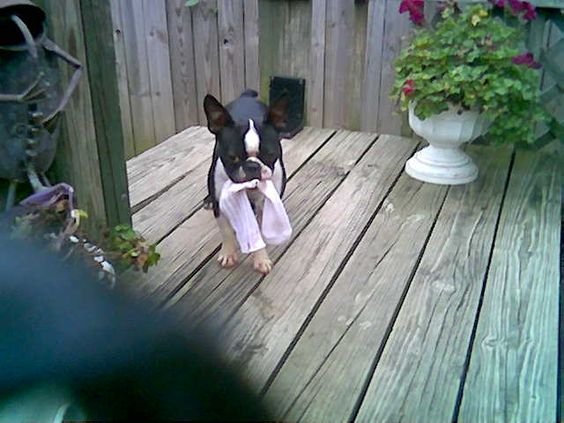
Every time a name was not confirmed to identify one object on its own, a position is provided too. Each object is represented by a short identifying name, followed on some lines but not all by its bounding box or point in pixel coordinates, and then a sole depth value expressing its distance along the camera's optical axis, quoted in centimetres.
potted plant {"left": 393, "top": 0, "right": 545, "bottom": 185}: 257
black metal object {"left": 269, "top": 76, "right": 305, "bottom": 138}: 343
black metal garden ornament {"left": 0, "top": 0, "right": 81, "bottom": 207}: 139
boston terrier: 193
